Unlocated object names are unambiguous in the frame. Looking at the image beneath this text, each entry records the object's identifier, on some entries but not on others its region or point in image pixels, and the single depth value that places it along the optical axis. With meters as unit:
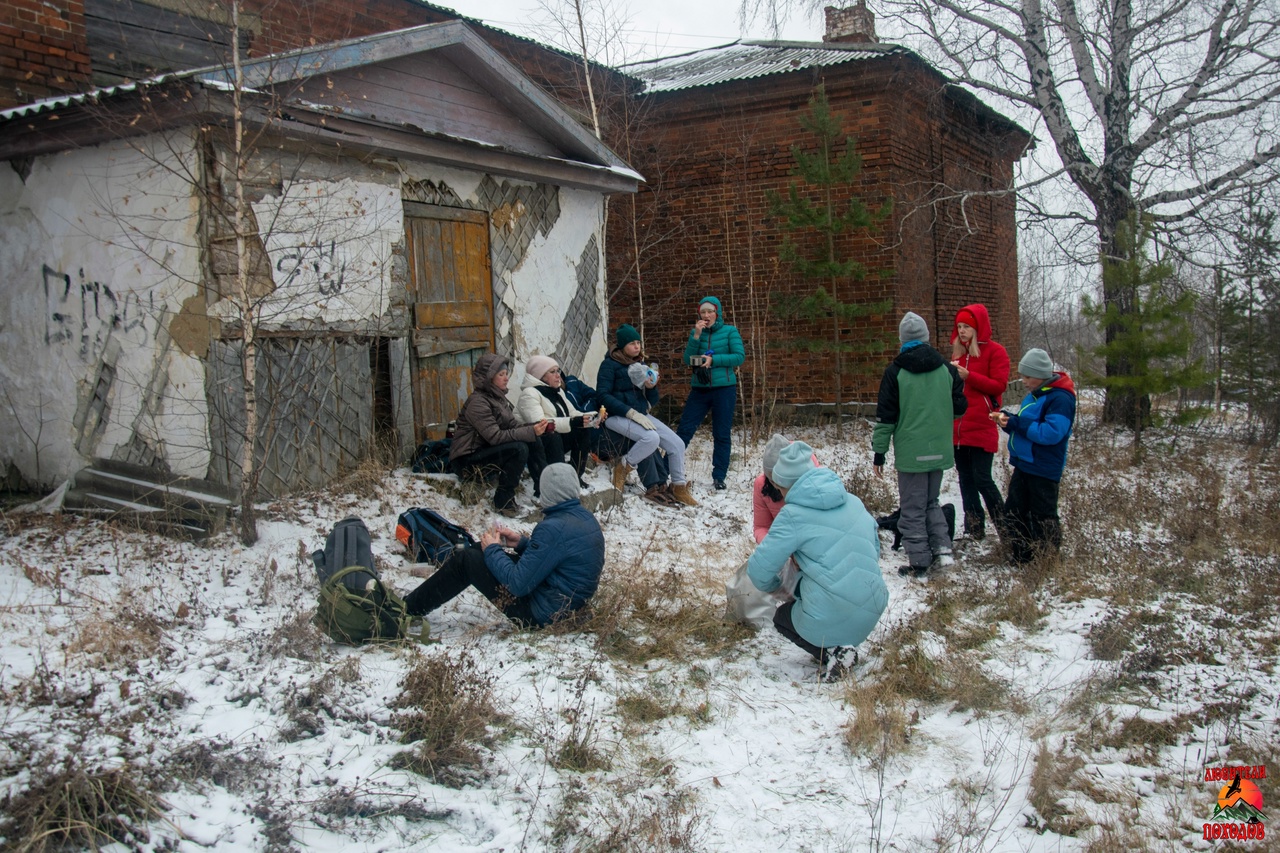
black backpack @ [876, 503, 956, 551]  6.91
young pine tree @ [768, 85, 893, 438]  11.73
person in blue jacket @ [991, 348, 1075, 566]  6.08
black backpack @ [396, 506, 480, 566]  6.12
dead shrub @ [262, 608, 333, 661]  4.49
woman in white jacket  7.68
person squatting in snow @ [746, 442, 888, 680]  4.57
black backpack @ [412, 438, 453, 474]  7.71
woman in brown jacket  7.27
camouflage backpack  4.63
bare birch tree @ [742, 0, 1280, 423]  11.88
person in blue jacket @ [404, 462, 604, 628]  4.83
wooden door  8.06
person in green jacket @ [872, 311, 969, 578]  6.28
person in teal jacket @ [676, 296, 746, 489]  8.76
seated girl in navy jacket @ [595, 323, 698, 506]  8.30
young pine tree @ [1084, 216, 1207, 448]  10.27
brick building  12.95
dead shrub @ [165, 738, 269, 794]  3.43
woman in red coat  6.86
